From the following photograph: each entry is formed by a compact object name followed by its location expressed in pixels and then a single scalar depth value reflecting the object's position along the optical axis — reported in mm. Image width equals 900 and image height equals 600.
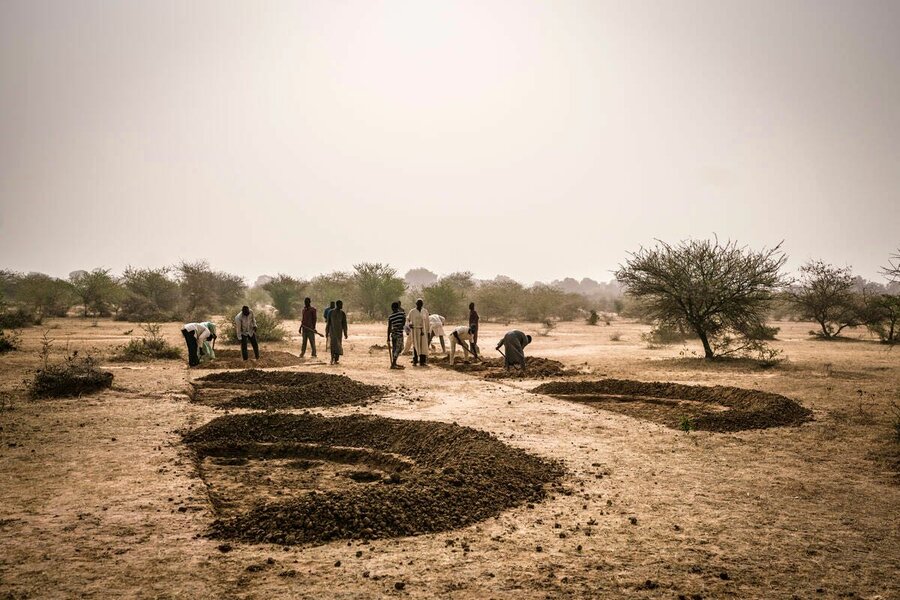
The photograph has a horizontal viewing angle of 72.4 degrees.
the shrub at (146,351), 17578
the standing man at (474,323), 18641
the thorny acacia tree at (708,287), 18438
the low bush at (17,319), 26656
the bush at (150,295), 38094
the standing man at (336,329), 17453
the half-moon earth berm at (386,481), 5121
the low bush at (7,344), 17984
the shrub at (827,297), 28312
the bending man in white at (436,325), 18641
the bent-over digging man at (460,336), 17564
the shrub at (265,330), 24031
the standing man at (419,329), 17281
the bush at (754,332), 18406
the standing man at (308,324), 18875
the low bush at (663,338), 26625
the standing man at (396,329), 16844
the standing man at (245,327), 16938
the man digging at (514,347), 15297
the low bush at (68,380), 11312
